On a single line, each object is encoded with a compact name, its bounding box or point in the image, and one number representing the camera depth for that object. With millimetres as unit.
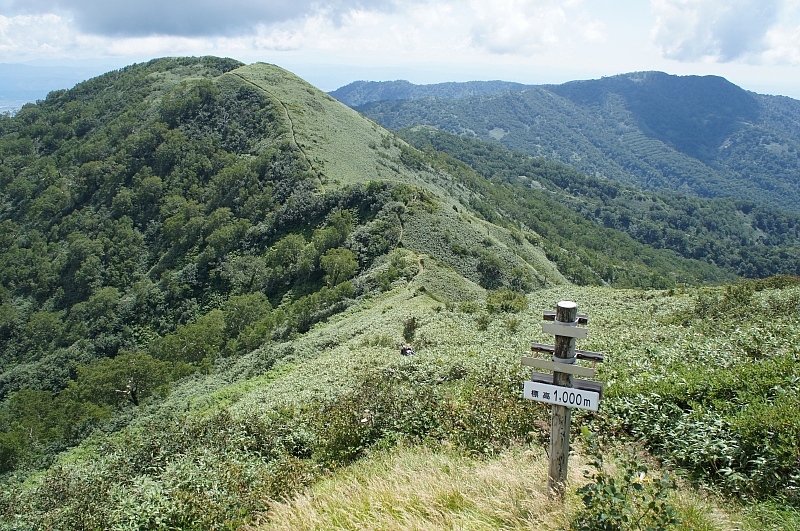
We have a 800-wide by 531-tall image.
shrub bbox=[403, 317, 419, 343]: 25859
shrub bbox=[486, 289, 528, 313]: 27995
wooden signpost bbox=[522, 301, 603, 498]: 5082
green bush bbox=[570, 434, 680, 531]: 4652
